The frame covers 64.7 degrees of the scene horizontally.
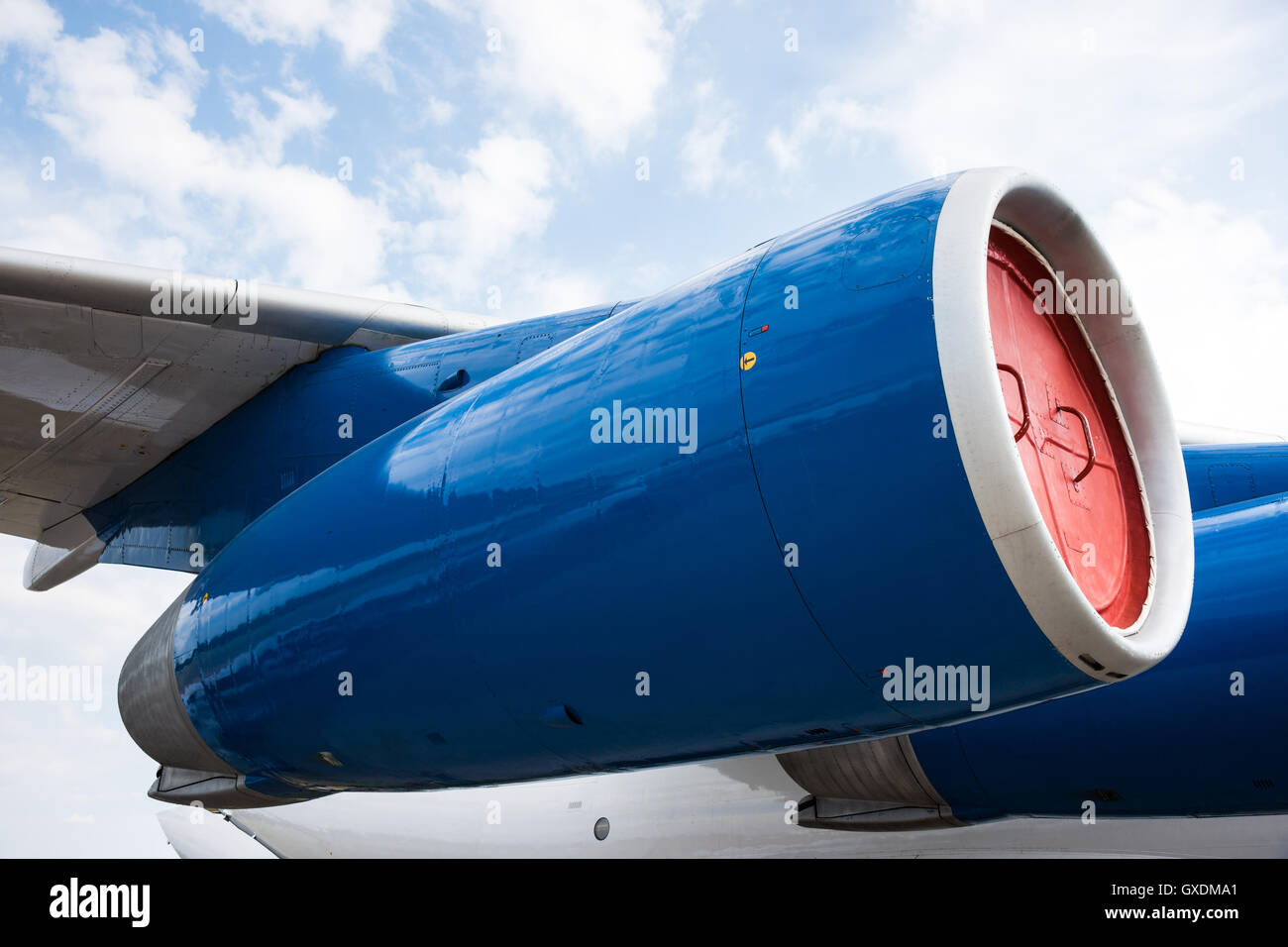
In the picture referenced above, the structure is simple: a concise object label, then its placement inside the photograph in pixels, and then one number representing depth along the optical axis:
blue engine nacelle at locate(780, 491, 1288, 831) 4.08
